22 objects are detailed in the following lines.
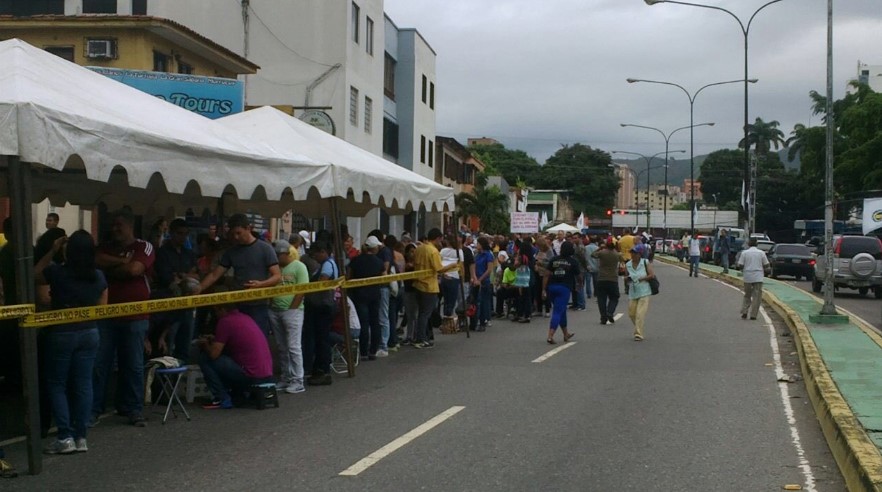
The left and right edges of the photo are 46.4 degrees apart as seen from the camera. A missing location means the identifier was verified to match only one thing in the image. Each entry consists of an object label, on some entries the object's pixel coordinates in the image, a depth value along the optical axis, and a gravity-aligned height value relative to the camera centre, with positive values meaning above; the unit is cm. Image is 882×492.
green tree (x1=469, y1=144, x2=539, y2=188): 13325 +728
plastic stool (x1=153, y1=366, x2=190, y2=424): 1006 -171
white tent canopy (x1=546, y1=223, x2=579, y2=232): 4346 -44
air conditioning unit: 2752 +450
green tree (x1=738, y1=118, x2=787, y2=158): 12700 +1060
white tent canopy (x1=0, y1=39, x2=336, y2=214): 788 +68
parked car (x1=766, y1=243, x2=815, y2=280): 4391 -181
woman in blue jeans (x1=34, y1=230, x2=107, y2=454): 838 -107
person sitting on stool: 1059 -143
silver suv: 3038 -136
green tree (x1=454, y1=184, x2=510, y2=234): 6366 +59
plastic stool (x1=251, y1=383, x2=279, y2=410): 1063 -185
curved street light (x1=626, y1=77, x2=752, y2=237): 5855 +379
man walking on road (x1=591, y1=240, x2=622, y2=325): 2081 -125
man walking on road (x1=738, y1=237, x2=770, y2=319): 2198 -119
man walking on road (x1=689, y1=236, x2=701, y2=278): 4347 -138
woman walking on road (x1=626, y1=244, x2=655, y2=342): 1803 -125
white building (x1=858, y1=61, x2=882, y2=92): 10425 +1440
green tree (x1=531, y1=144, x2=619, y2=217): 12812 +512
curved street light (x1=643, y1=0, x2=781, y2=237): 3684 +551
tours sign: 1977 +246
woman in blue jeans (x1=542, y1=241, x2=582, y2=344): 1711 -119
